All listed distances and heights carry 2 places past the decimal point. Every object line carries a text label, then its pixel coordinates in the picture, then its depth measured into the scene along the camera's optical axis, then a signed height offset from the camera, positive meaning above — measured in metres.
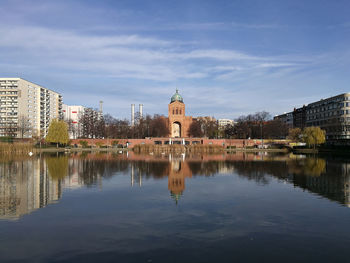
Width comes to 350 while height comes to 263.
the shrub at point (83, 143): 100.04 -0.78
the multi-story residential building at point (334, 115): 100.91 +8.55
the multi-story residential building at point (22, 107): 125.06 +15.19
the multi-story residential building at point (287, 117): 172.41 +12.81
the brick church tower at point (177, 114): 125.12 +10.70
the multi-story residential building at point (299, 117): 144.75 +10.88
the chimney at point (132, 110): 169.65 +17.18
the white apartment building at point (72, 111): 188.31 +18.70
